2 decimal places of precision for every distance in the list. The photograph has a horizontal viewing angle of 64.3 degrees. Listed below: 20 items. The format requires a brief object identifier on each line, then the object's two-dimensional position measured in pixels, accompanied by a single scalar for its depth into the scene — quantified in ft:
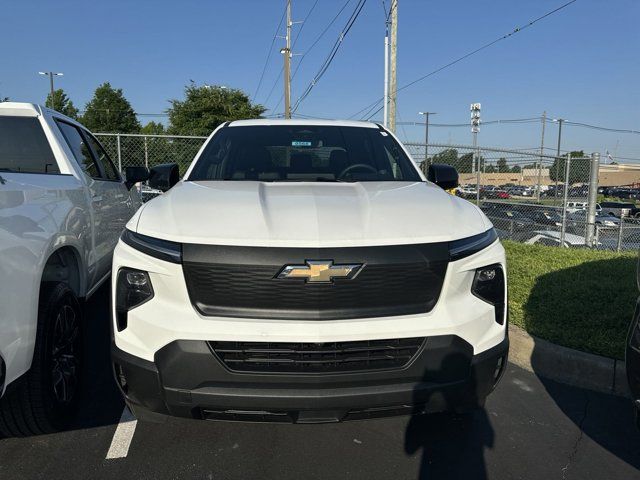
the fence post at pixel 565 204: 31.89
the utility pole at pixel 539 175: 39.16
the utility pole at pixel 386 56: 54.90
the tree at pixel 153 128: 156.43
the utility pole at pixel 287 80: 86.22
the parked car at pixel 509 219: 36.46
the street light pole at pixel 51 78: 112.48
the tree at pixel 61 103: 120.35
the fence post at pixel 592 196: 31.17
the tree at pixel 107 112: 121.29
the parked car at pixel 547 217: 36.14
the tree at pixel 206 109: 85.61
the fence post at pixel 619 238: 31.35
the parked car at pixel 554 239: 32.67
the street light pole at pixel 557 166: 35.50
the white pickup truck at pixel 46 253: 7.18
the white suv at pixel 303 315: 6.96
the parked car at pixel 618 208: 81.35
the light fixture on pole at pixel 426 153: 34.86
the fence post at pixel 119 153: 34.63
